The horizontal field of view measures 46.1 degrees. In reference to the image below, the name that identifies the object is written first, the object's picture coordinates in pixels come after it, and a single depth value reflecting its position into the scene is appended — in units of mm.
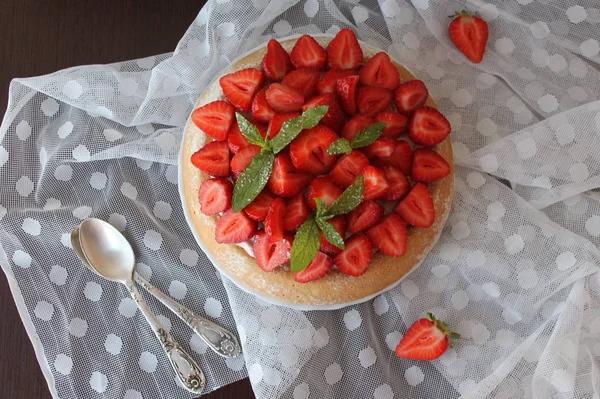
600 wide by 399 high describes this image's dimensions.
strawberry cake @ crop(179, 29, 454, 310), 1327
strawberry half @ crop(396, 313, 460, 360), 1520
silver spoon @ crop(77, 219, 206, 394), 1518
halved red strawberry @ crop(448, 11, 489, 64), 1600
